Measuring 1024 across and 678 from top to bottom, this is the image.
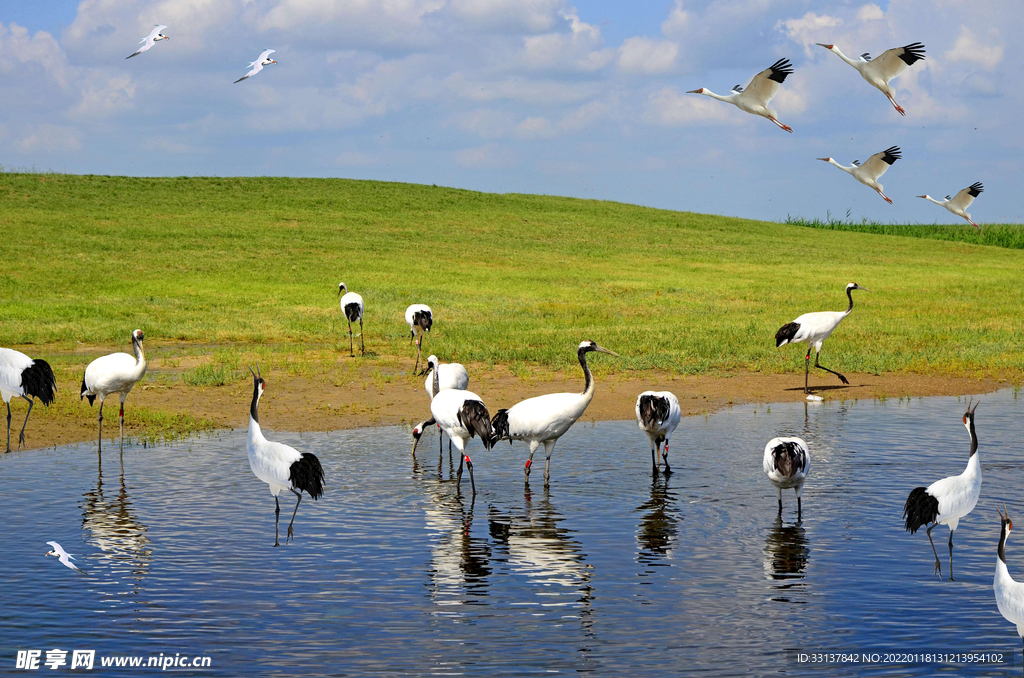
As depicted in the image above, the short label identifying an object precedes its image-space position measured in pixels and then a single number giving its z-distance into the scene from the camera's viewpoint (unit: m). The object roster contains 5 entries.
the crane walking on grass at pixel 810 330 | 22.33
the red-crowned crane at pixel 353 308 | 26.34
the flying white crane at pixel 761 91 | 15.61
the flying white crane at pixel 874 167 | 15.95
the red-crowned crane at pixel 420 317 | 24.30
